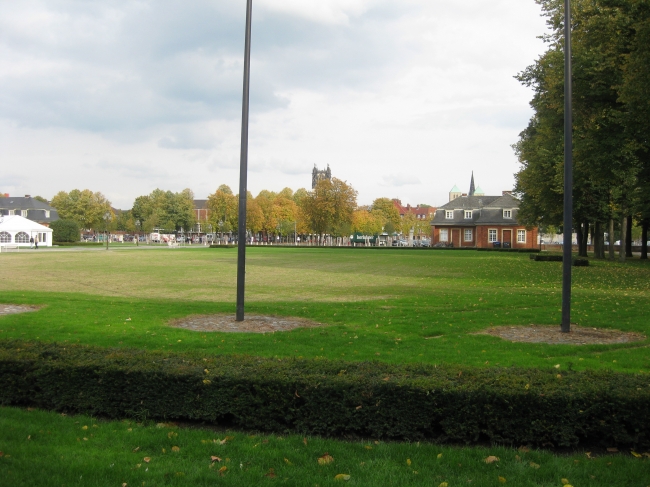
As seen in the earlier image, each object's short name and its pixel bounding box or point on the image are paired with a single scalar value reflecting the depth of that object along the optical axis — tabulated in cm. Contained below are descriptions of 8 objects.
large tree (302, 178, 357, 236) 9081
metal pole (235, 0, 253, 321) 1275
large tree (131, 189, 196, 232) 12800
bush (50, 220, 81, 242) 9438
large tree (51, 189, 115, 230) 11275
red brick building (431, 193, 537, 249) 8444
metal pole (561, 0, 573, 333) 1157
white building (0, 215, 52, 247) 7944
